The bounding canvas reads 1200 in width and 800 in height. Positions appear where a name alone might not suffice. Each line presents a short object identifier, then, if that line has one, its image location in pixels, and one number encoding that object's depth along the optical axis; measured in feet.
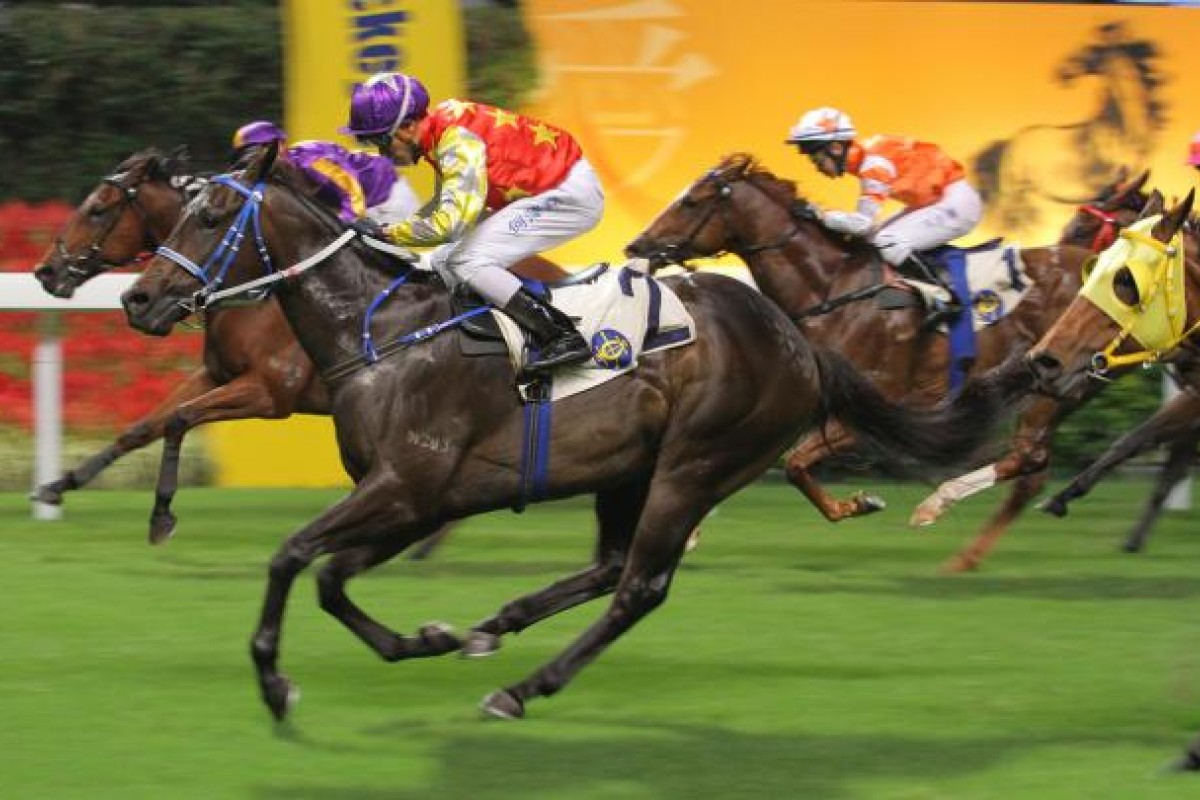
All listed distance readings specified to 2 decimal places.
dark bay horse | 39.75
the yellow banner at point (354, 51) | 70.64
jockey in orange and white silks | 62.44
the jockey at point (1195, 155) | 49.47
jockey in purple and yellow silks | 60.70
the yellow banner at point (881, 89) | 79.30
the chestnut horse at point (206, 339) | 60.54
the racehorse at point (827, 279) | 62.23
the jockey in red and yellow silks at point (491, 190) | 40.65
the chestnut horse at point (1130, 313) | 42.19
